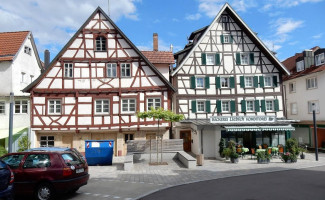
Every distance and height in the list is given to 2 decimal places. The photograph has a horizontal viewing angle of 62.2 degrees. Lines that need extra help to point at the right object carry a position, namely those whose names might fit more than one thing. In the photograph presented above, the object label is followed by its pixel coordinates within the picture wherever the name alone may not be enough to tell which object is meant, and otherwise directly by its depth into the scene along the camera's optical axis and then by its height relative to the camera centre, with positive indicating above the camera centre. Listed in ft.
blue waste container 57.31 -6.70
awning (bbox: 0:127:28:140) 67.26 -2.98
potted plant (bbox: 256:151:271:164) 59.77 -9.35
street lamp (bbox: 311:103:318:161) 63.52 -8.40
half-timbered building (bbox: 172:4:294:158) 81.66 +12.19
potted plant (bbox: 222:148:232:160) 62.80 -8.38
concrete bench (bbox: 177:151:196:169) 52.31 -8.70
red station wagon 29.22 -5.96
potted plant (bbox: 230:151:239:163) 60.99 -9.25
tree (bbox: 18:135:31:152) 65.05 -5.63
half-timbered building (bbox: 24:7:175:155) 72.69 +7.45
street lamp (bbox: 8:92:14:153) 44.70 -0.07
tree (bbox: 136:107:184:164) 56.75 +0.58
